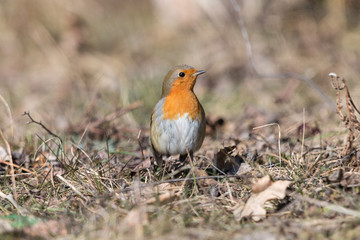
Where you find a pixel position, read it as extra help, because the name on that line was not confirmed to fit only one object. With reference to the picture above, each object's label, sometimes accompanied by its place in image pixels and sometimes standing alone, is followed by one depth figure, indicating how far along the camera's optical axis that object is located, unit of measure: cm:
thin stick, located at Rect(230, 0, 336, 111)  915
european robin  732
